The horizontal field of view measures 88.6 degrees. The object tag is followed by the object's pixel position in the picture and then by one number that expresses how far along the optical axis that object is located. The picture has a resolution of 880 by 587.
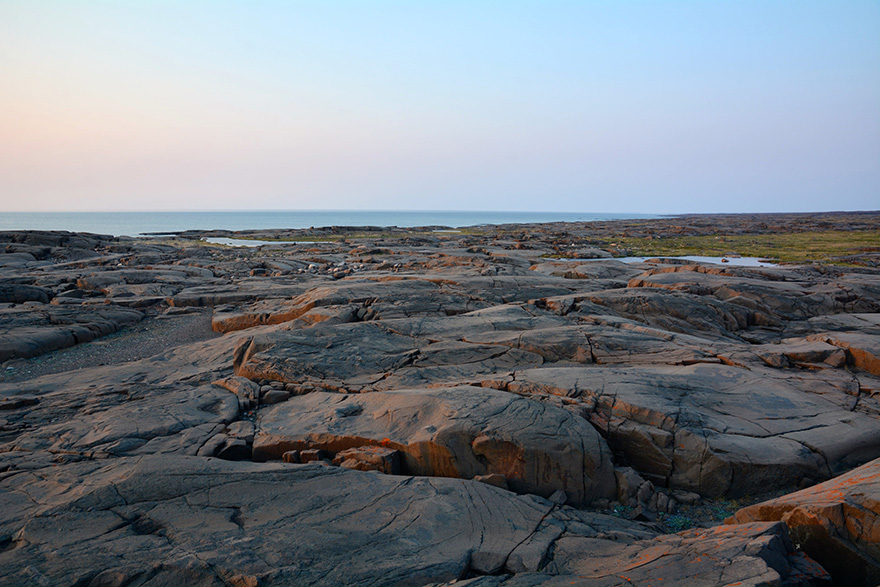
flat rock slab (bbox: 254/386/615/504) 7.29
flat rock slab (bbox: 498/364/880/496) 7.54
